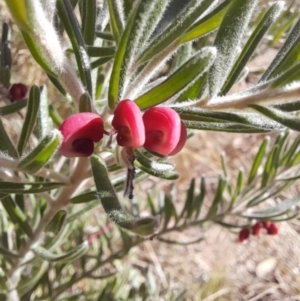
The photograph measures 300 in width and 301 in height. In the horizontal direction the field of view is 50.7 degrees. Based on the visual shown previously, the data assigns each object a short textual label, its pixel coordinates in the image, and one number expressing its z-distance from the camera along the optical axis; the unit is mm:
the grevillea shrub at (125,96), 65
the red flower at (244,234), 187
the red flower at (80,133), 65
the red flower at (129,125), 61
